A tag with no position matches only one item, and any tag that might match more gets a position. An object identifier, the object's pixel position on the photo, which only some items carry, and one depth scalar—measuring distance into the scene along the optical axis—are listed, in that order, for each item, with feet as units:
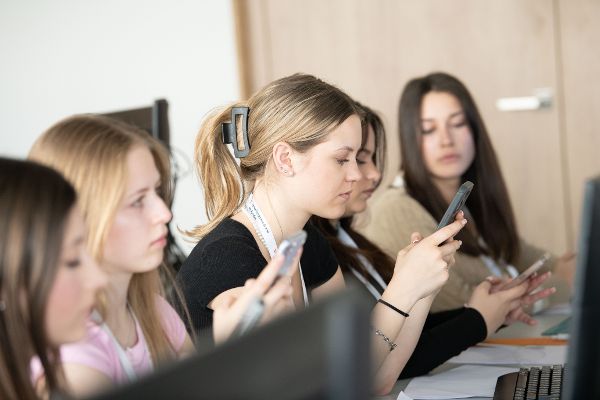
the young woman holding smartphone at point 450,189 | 13.00
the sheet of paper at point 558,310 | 12.79
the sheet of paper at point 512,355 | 11.52
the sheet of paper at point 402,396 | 11.02
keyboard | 10.78
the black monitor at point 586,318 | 8.59
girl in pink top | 10.14
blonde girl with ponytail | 11.21
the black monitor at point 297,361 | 6.02
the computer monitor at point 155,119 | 12.77
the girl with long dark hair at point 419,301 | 11.42
